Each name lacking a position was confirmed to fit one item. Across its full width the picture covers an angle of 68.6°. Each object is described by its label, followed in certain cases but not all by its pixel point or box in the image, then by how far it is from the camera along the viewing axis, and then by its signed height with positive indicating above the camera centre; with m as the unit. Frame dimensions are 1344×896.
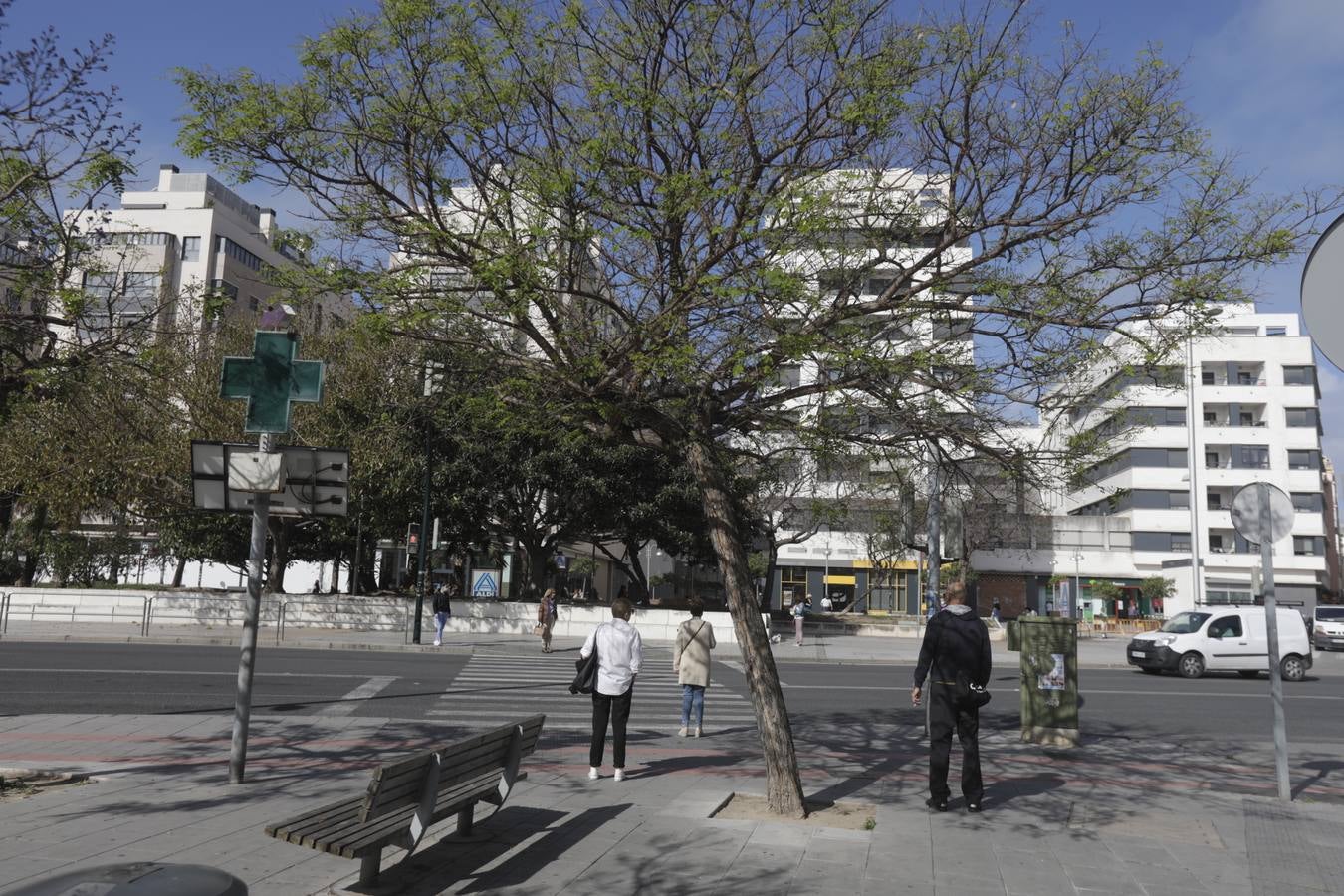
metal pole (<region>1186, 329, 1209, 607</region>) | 41.50 +3.98
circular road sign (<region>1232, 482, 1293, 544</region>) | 9.34 +0.82
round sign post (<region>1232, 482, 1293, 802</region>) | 9.01 +0.69
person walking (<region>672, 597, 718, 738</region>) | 11.59 -0.90
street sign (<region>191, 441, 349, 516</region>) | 8.52 +0.84
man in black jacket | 7.85 -0.78
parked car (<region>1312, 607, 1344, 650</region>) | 38.00 -1.10
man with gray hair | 8.62 -0.79
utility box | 11.59 -1.03
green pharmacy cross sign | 8.38 +1.68
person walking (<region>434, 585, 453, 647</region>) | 25.11 -0.80
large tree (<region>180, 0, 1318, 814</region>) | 7.77 +3.14
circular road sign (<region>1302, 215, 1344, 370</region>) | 2.92 +0.93
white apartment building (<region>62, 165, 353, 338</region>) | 55.75 +20.16
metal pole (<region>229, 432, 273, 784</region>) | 8.15 -0.59
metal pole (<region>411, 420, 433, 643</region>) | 25.28 +0.63
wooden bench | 4.96 -1.26
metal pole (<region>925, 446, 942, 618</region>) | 12.98 +0.56
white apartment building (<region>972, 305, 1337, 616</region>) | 55.06 +5.91
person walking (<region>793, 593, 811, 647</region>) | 30.05 -0.77
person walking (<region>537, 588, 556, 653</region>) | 24.08 -0.78
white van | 23.16 -1.12
